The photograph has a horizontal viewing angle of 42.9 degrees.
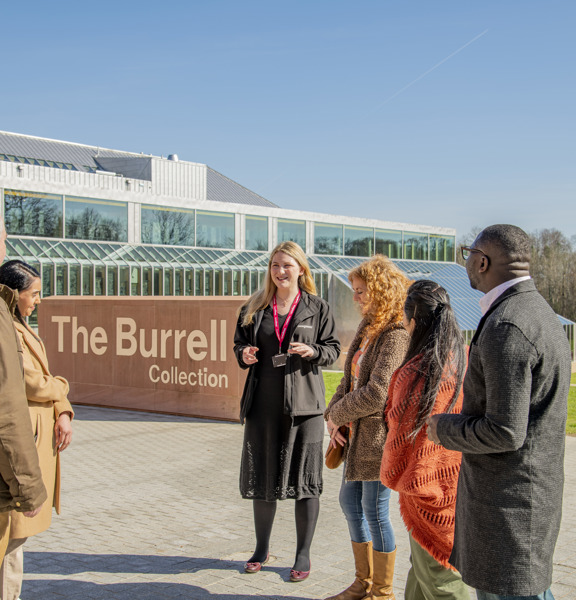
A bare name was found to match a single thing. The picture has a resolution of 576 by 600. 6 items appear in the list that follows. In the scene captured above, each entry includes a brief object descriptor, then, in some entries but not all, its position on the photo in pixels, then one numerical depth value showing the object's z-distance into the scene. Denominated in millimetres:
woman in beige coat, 3629
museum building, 27516
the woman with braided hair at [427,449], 3125
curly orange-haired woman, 3971
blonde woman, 4613
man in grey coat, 2418
